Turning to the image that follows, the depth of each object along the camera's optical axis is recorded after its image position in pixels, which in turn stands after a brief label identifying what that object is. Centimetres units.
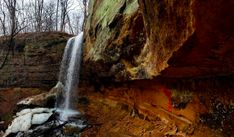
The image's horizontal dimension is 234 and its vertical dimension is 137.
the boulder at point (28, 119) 627
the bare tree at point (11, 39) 953
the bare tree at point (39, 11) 1489
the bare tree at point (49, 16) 1638
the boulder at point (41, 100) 746
